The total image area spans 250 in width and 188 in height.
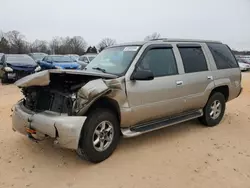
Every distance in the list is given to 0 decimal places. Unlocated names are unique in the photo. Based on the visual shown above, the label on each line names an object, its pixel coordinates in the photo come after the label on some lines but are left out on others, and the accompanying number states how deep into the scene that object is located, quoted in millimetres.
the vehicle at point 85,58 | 11954
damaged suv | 2704
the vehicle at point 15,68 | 9437
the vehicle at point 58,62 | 10835
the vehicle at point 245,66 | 19431
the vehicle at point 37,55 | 16613
